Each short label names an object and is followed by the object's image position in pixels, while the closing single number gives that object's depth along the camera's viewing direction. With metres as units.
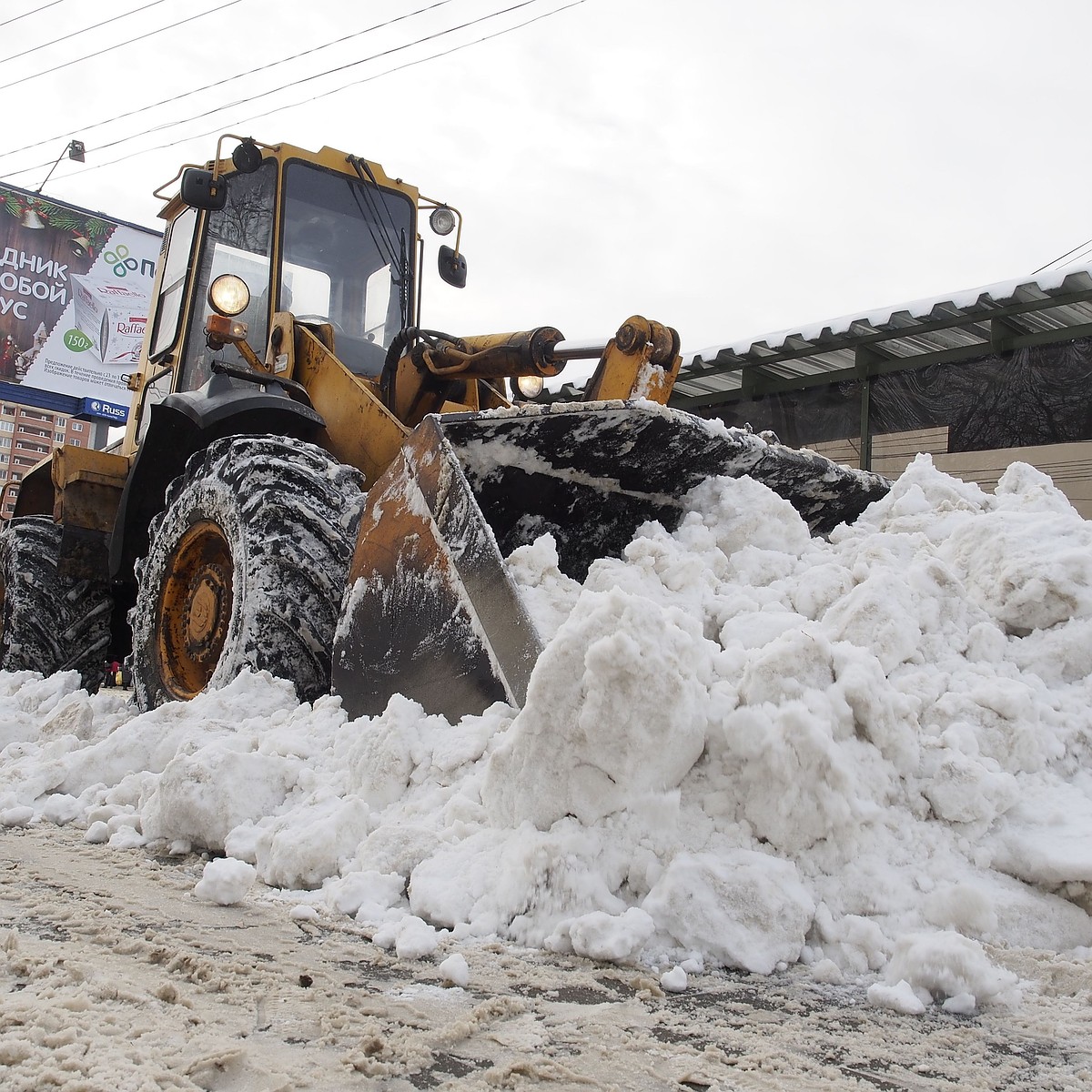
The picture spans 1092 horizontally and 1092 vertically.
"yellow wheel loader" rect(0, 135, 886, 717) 2.85
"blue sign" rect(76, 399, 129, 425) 17.75
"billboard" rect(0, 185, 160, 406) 17.23
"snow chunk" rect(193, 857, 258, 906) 1.99
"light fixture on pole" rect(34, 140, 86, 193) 16.66
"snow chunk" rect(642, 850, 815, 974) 1.71
